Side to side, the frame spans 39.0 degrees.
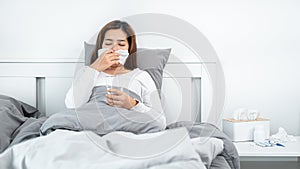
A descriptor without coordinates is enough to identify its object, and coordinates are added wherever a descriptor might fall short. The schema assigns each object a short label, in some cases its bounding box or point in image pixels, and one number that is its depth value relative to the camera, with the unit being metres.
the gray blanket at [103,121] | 1.67
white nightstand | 1.95
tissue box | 2.14
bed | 1.15
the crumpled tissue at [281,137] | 2.18
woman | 2.07
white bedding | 1.13
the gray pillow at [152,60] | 2.16
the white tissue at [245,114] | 2.18
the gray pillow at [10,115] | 1.70
